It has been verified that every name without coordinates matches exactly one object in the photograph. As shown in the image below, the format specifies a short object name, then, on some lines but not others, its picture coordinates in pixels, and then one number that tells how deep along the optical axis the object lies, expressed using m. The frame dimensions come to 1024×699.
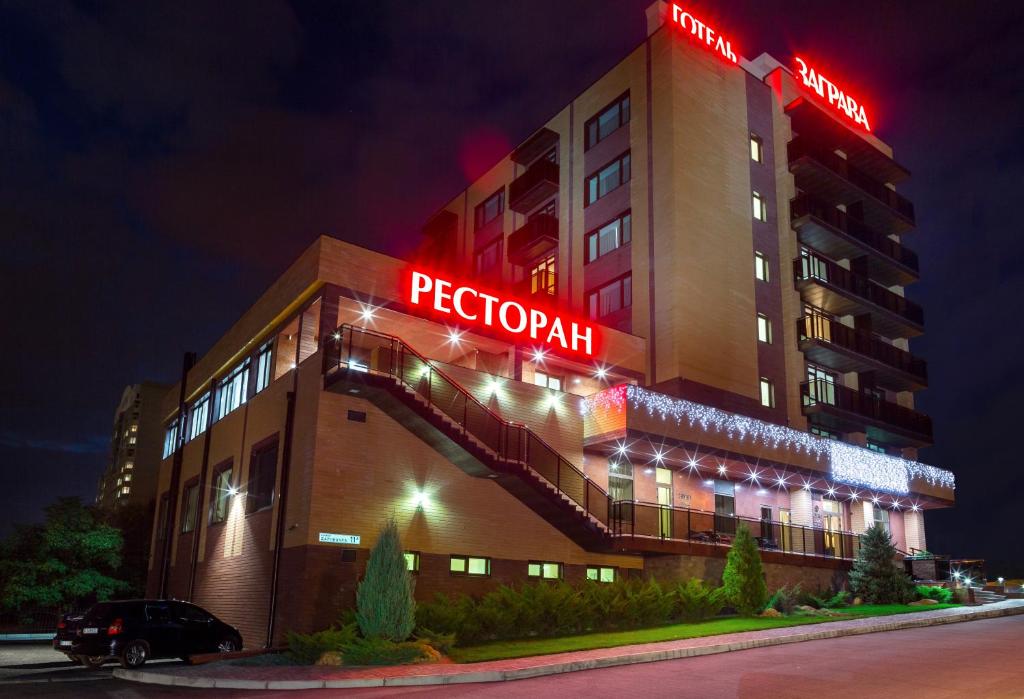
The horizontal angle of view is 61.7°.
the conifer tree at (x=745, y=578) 25.73
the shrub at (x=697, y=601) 24.48
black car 18.84
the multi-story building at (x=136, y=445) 83.19
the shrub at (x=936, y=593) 32.66
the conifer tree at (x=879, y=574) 30.88
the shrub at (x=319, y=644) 18.73
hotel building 23.86
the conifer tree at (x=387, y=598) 19.19
